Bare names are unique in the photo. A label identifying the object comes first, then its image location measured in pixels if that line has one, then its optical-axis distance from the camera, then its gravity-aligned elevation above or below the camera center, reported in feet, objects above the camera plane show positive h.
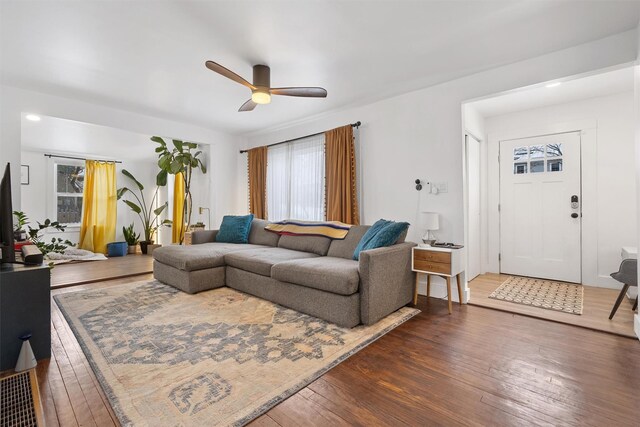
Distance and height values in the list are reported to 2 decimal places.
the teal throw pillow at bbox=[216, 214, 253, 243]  14.98 -0.72
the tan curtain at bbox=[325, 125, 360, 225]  13.70 +1.84
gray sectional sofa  8.41 -1.88
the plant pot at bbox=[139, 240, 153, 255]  23.57 -2.29
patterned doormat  10.26 -3.03
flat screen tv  6.66 -0.11
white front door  13.24 +0.38
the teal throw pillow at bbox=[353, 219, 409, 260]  9.66 -0.67
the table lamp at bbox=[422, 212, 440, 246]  10.78 -0.25
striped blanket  12.14 -0.56
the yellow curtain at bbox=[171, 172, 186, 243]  22.22 +0.50
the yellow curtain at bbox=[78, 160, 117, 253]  23.07 +0.69
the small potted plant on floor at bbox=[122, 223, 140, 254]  23.95 -1.86
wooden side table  9.61 -1.55
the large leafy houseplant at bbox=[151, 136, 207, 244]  18.02 +3.32
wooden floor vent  4.60 -3.14
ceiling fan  9.50 +3.97
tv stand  6.21 -2.01
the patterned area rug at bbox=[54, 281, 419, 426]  5.08 -3.11
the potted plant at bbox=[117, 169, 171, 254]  23.90 +0.45
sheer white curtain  15.56 +1.95
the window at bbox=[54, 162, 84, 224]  22.79 +1.91
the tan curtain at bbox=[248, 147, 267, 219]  18.01 +2.06
